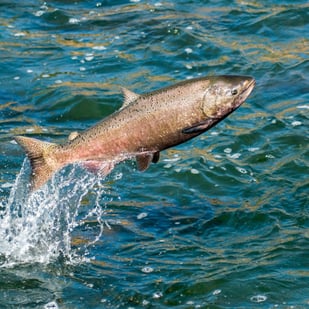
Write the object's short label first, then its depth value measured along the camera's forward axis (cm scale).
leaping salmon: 1186
